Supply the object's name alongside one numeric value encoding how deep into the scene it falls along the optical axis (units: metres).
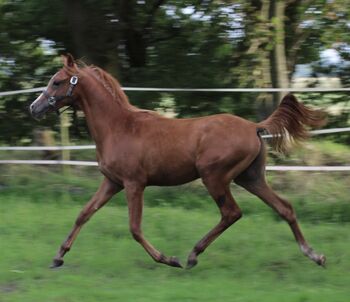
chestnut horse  11.74
